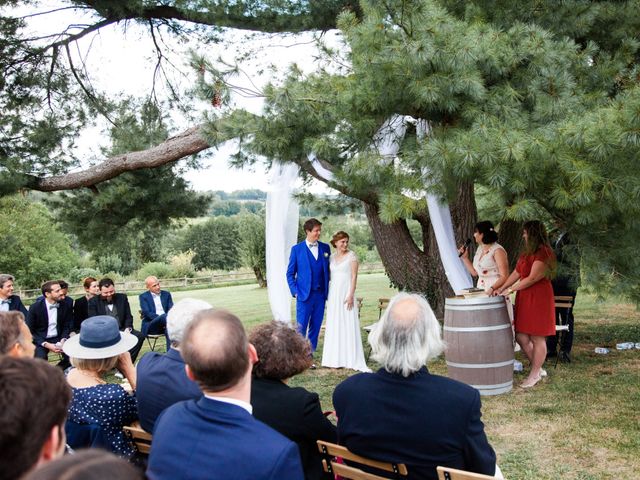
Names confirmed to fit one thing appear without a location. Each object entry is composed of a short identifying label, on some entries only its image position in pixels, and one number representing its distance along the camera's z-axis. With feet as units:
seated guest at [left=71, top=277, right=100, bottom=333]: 21.38
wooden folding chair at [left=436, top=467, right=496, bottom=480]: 5.84
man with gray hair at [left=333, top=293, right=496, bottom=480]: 6.48
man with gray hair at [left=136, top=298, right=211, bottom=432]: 7.42
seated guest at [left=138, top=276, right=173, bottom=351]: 22.81
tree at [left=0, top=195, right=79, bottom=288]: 105.70
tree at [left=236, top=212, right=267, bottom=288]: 77.82
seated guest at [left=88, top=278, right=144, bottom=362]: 21.35
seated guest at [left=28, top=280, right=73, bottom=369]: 19.84
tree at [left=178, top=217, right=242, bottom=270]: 182.70
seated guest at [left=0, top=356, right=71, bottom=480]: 2.93
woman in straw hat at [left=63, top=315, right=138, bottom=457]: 7.70
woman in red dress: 16.33
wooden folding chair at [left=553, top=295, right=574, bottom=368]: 19.45
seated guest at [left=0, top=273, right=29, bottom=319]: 18.85
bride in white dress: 20.29
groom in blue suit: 20.61
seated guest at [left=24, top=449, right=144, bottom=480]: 2.22
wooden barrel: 15.48
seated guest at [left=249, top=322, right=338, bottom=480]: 6.88
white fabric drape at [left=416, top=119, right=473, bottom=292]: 17.80
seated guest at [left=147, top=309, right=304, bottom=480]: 4.76
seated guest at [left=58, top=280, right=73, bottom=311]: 20.39
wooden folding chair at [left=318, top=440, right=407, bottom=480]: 6.59
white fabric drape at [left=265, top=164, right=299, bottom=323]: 20.65
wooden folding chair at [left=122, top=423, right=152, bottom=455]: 7.68
